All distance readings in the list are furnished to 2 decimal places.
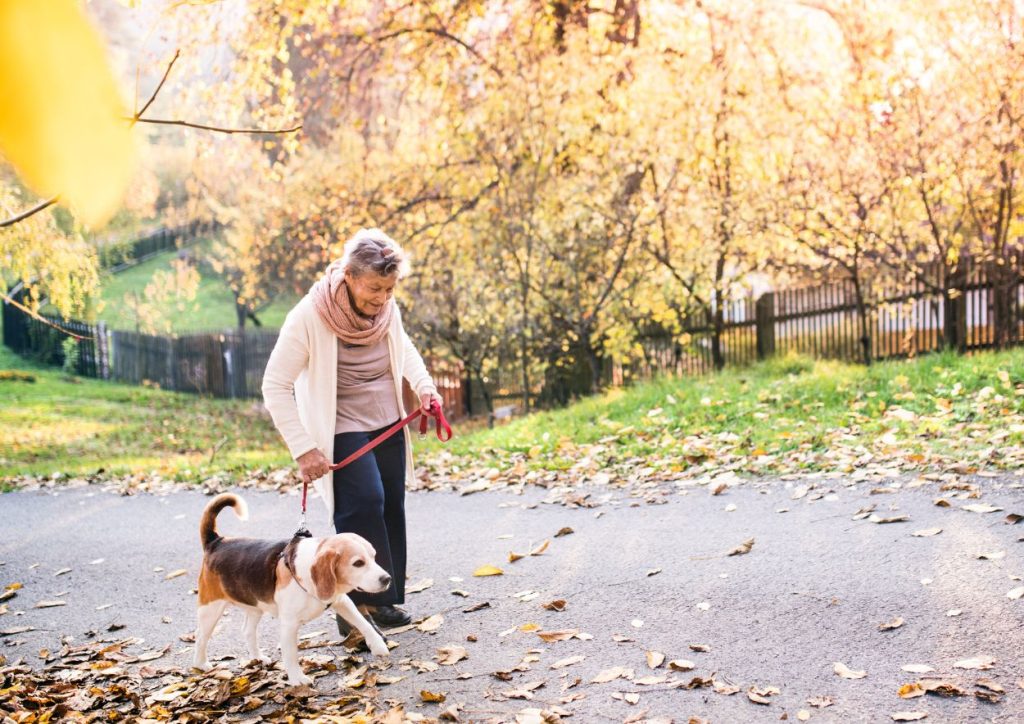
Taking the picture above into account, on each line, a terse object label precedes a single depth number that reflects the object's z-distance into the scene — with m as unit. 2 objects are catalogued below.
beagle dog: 4.06
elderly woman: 4.47
